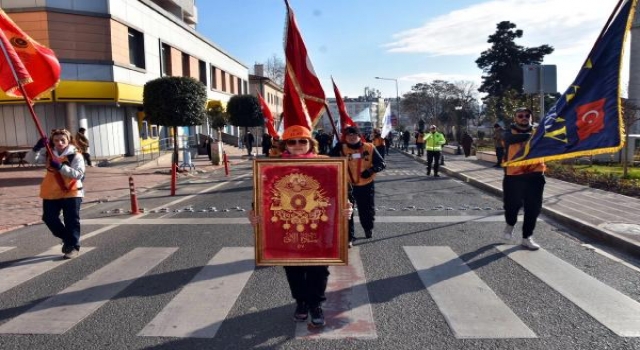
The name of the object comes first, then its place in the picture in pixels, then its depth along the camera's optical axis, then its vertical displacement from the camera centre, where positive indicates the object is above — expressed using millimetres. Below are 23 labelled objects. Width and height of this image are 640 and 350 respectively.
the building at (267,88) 60322 +6704
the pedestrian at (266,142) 24000 -226
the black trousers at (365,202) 6953 -977
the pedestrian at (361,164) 6723 -419
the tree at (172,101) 18969 +1574
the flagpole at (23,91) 5742 +658
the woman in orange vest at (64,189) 5973 -567
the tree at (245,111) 32562 +1857
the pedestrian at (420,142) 26330 -513
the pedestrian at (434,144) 15508 -377
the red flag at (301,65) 4902 +724
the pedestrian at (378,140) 12688 -168
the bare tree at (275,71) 79794 +11006
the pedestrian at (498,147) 18441 -638
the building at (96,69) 21359 +3579
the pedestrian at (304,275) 3809 -1124
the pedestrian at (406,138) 32656 -359
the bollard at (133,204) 9672 -1256
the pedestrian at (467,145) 25458 -719
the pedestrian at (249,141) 29953 -183
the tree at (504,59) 52375 +7879
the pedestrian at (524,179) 6234 -649
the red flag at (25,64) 5867 +1034
